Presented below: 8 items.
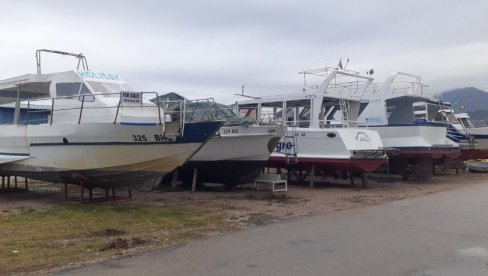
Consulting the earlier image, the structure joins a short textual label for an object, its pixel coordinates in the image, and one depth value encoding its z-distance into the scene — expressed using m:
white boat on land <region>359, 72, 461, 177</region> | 20.36
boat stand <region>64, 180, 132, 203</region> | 12.98
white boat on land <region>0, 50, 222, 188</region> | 12.06
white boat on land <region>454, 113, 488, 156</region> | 27.27
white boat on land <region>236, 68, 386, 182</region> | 17.39
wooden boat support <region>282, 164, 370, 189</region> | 18.00
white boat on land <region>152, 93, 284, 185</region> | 15.46
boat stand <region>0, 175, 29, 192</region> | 16.20
